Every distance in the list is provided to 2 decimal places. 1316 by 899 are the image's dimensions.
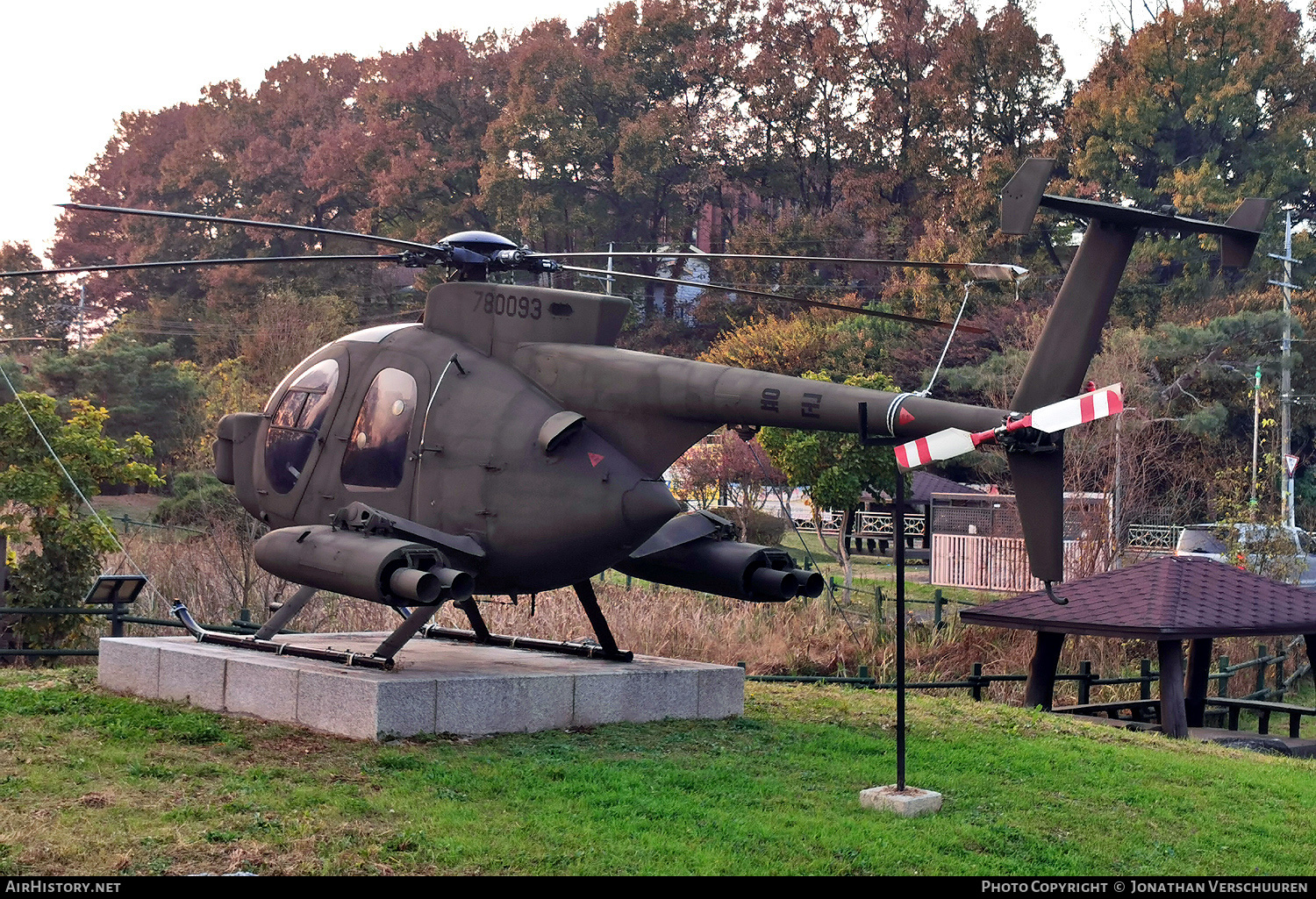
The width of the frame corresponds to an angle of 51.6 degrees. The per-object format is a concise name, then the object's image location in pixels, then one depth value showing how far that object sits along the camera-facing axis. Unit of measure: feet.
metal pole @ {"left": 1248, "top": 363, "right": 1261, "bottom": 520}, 122.01
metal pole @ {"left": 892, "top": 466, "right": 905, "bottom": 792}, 28.83
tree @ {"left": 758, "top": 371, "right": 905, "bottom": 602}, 101.55
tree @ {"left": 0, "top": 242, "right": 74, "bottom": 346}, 211.06
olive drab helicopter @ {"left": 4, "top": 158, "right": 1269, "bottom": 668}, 32.17
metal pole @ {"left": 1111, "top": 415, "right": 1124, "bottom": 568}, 89.20
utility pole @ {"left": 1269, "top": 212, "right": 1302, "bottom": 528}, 127.65
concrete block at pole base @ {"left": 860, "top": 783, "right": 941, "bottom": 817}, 29.01
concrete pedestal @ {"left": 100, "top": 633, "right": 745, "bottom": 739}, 35.01
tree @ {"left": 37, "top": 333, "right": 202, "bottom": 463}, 150.92
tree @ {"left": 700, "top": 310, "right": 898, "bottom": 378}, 157.38
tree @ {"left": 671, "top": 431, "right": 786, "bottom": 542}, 138.62
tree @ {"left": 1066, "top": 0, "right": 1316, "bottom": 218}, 160.15
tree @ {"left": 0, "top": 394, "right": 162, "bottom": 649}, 58.80
